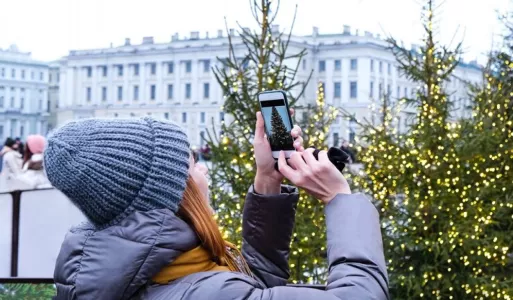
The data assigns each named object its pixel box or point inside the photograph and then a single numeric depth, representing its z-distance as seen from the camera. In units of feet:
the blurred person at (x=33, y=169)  23.68
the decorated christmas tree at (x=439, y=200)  13.99
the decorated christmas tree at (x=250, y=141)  12.50
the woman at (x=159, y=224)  3.93
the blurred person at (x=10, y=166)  26.91
